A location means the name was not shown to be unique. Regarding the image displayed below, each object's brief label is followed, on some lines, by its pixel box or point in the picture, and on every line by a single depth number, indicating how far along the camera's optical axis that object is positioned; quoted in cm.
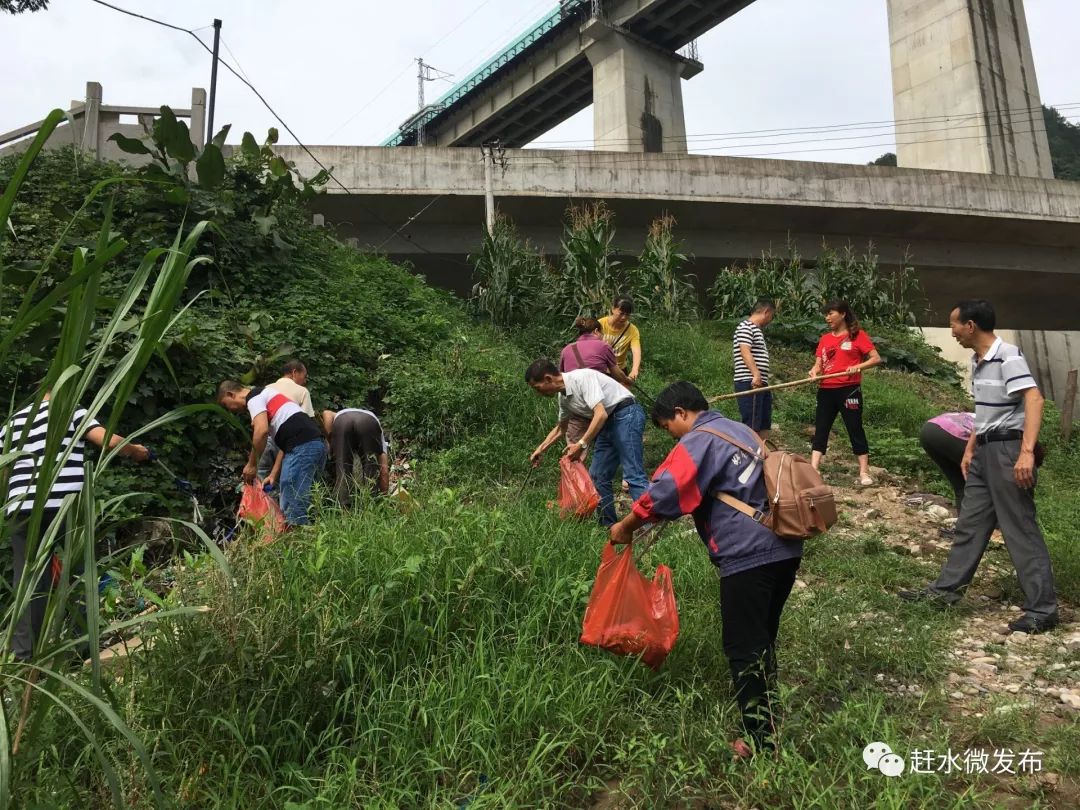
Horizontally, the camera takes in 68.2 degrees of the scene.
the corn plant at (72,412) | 165
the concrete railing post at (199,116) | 1127
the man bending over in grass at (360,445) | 565
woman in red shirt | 699
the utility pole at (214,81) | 1152
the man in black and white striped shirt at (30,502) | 359
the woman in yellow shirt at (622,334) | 734
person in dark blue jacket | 296
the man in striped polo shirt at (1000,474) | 417
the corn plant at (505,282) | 1206
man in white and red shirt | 499
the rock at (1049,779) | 275
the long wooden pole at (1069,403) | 1167
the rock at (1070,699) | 338
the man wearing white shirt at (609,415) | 538
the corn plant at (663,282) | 1330
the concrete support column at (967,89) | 1886
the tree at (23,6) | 746
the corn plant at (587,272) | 1252
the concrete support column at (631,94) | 2617
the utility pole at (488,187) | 1382
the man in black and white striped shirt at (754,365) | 773
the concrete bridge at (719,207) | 1448
